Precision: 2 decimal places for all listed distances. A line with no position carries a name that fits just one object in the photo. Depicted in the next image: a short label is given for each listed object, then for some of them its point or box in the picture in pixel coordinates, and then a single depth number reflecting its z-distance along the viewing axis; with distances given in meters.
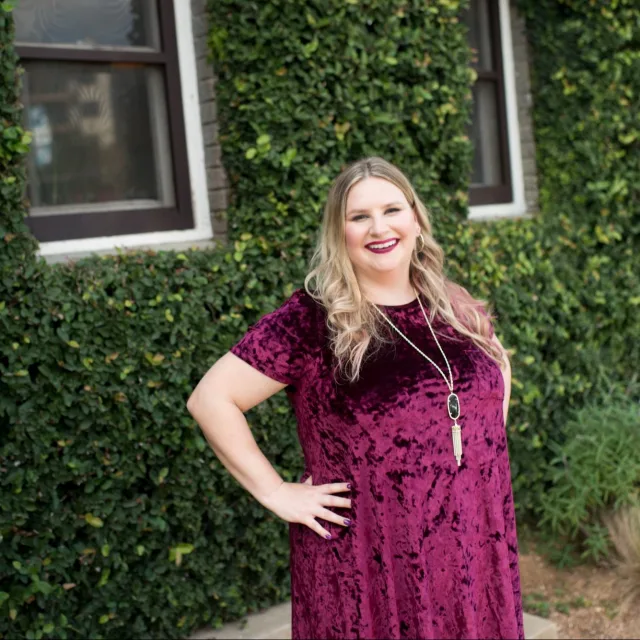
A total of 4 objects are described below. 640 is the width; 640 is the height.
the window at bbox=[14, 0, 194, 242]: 3.69
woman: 2.19
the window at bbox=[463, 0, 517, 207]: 5.70
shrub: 4.46
